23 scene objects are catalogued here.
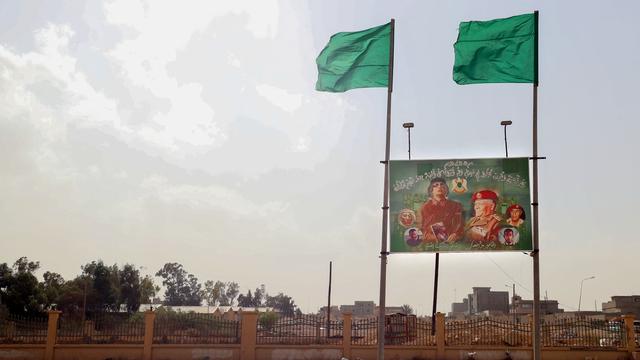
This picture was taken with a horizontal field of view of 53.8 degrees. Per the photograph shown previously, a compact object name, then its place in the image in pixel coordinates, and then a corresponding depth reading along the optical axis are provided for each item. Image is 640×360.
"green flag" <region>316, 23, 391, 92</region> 14.46
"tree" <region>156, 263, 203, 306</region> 142.38
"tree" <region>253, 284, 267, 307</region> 140.00
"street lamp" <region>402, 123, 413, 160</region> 32.50
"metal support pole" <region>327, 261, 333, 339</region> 26.97
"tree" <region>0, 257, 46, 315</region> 59.41
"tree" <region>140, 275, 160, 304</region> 87.37
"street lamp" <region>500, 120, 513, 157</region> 31.44
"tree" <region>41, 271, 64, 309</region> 64.35
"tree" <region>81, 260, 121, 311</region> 72.31
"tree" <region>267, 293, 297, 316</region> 136.00
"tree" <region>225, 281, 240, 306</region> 149.18
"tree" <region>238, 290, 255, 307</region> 138.62
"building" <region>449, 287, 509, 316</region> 91.00
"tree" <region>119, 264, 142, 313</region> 80.19
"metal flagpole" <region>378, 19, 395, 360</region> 13.16
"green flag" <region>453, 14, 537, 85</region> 14.02
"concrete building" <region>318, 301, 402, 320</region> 138.50
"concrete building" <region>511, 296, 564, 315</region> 90.02
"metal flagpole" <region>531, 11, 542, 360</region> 12.98
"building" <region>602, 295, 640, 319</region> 86.34
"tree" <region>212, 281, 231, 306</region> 135.00
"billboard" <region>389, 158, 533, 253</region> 17.03
